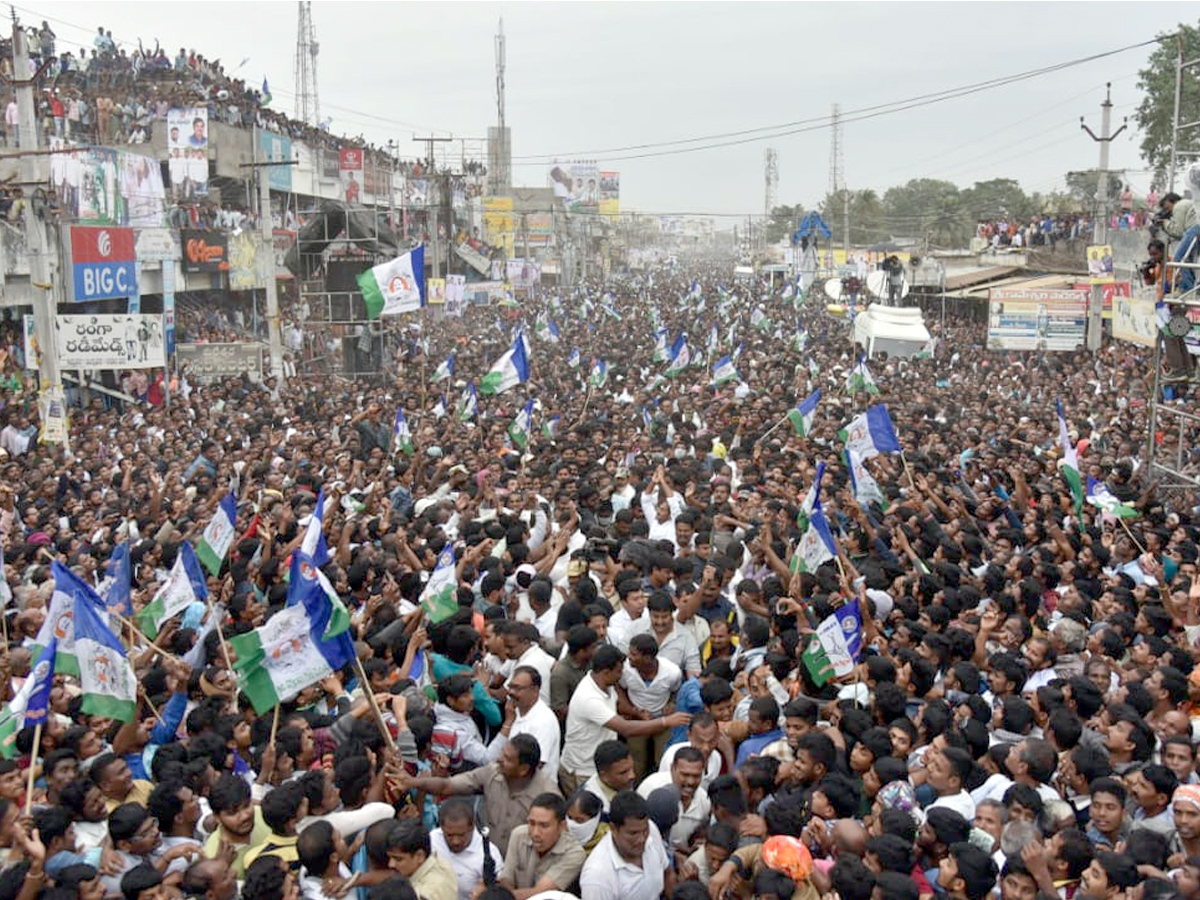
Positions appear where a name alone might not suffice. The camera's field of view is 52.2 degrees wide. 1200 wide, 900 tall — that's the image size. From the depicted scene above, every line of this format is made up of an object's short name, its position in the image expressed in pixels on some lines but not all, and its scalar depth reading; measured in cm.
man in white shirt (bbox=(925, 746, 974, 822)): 470
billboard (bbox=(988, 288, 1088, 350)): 2303
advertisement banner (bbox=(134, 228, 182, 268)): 2334
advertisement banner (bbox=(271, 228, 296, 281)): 3291
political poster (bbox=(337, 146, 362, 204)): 3984
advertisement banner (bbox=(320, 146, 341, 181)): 3984
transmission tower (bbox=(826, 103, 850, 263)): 8572
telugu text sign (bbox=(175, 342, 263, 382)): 2012
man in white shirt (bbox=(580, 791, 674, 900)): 401
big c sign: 1981
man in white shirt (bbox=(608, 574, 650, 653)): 640
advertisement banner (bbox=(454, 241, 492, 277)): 5206
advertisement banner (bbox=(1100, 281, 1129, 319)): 2220
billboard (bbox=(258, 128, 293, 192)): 3197
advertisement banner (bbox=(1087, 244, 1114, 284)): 2583
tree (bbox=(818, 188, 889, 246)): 9044
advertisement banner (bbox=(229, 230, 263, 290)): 2806
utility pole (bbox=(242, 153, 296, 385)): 2253
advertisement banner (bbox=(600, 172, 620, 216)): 13075
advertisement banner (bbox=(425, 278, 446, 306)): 3350
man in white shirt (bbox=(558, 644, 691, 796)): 522
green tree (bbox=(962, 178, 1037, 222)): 7562
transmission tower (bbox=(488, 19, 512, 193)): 7956
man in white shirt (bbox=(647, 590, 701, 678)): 612
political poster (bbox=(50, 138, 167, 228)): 2092
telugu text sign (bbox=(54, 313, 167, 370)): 1580
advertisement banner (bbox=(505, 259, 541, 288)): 5147
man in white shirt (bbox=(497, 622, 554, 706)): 581
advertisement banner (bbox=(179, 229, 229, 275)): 2634
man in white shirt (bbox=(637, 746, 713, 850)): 463
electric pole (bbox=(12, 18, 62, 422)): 1432
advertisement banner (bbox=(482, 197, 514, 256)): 6556
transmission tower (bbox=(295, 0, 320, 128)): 6250
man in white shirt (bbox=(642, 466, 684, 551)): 931
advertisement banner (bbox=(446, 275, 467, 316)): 3416
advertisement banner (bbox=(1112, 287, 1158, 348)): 1784
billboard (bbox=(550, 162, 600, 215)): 11684
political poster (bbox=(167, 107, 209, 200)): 2688
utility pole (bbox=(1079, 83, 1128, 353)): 2812
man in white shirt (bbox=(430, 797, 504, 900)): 423
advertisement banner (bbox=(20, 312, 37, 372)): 1541
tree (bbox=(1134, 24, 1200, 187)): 4278
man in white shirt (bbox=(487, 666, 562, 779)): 504
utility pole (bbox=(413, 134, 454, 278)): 4525
